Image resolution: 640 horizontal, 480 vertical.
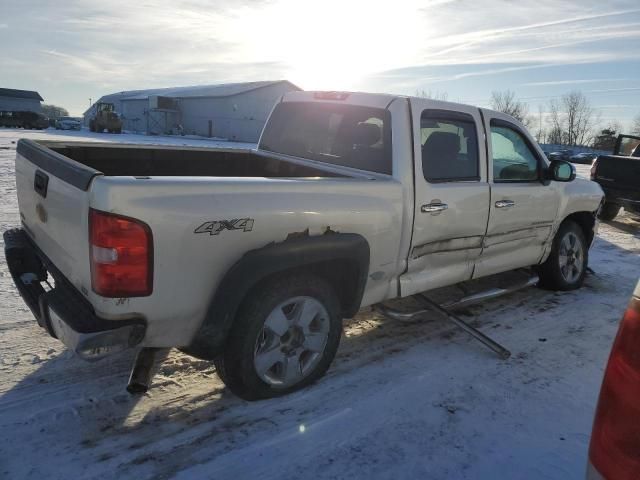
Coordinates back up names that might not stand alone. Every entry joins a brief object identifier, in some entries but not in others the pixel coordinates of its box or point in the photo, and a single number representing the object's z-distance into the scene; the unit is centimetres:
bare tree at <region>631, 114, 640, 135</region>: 7544
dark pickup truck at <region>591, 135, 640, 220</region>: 977
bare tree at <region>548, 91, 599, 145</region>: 8506
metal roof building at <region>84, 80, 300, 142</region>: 4934
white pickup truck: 238
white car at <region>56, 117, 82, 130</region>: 5238
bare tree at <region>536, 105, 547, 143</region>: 8901
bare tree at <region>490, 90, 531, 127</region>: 6731
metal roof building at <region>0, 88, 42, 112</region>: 6944
